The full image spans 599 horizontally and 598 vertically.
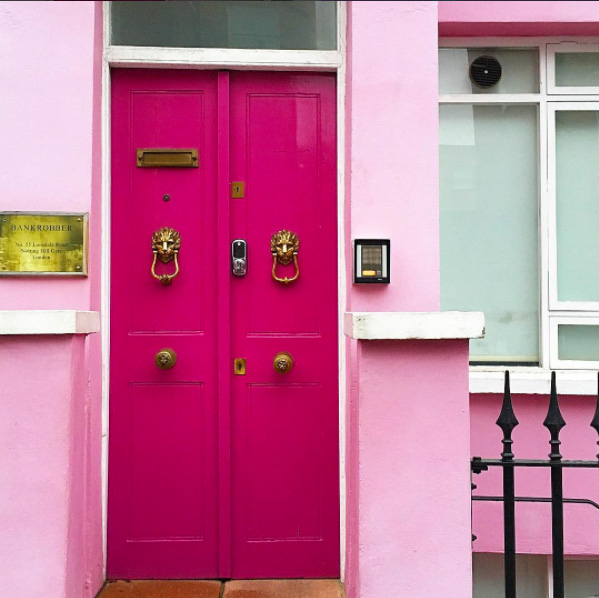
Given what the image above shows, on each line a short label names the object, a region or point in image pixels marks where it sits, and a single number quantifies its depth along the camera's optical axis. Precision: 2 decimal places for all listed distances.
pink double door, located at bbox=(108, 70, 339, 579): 3.58
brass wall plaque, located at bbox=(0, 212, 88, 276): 3.31
